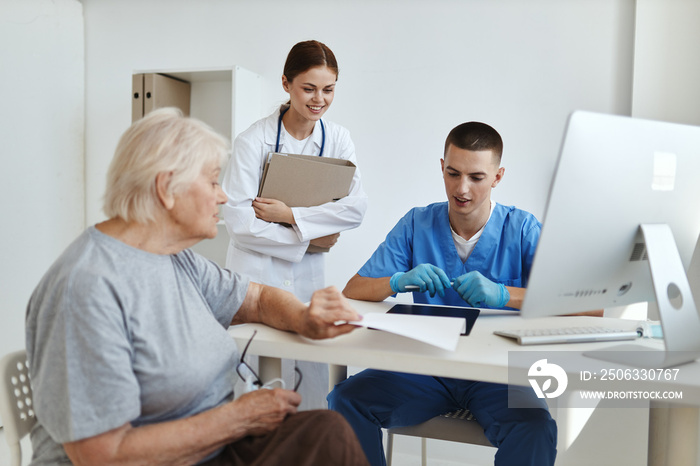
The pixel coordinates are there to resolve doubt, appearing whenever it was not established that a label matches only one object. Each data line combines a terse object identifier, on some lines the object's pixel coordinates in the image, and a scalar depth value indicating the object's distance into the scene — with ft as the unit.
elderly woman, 3.03
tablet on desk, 4.59
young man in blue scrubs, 4.65
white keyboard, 3.84
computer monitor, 3.17
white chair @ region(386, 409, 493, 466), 4.86
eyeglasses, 3.89
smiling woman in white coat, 6.50
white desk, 3.38
